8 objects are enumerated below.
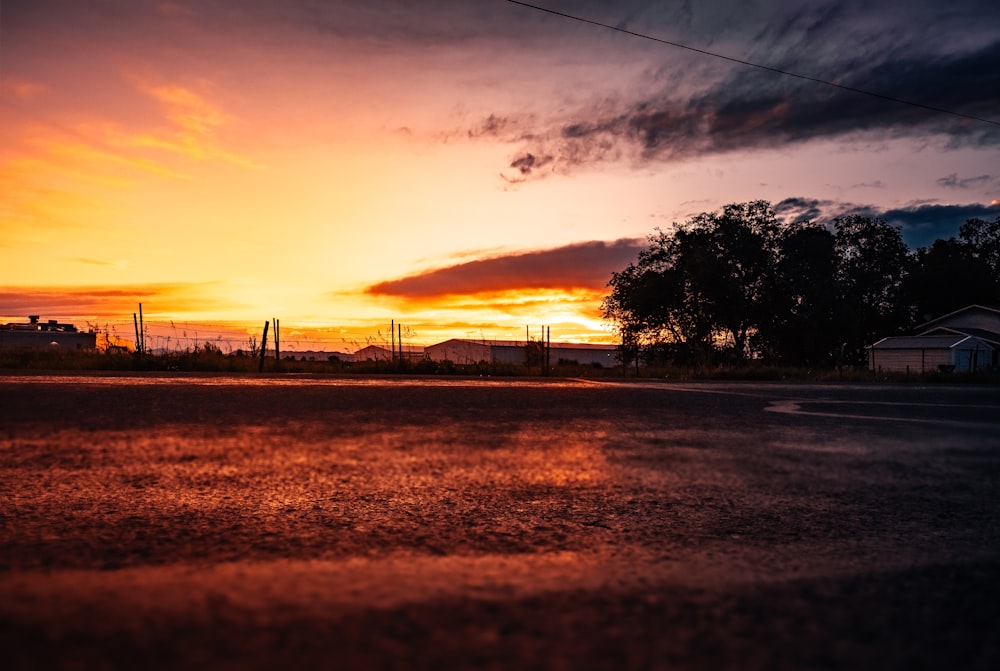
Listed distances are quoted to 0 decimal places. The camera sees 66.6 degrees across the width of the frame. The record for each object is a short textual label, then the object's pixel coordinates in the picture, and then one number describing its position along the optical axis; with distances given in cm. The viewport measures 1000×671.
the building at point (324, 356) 3606
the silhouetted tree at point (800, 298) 4803
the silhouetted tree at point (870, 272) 5788
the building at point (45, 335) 3888
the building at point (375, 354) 3040
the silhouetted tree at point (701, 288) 4634
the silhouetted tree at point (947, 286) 6825
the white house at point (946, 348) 5388
